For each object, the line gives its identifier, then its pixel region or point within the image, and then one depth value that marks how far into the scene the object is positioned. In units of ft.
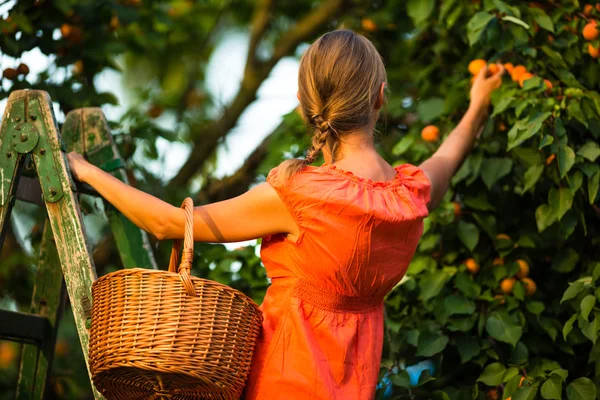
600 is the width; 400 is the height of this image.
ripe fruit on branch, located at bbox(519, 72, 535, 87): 17.93
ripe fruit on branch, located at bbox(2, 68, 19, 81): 20.57
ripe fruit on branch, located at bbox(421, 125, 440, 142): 19.42
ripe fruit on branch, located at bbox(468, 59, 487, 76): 19.25
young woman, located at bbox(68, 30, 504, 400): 12.72
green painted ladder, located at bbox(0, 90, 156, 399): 14.39
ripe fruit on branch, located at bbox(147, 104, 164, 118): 32.68
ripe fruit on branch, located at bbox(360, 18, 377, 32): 26.04
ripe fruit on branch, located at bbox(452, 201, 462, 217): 19.41
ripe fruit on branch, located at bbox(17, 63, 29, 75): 20.75
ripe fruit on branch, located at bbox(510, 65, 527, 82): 18.34
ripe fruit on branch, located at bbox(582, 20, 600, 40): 18.30
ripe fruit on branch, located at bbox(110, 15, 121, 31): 24.13
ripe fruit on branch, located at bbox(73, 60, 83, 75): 23.41
